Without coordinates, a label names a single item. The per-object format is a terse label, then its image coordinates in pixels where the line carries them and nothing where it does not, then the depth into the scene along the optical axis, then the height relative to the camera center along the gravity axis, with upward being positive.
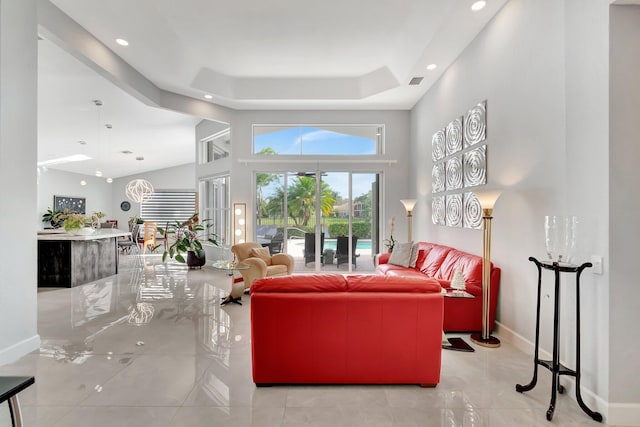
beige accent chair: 4.55 -0.82
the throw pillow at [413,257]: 4.74 -0.70
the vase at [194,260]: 7.02 -1.11
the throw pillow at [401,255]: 4.81 -0.68
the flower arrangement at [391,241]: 5.80 -0.55
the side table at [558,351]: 1.97 -0.94
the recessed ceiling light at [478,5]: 3.26 +2.29
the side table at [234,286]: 4.27 -1.10
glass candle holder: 2.06 -0.16
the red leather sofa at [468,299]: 3.28 -0.94
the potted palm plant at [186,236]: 5.52 -0.44
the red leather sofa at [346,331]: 2.21 -0.87
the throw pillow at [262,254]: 4.95 -0.69
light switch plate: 1.98 -0.33
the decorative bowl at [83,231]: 5.52 -0.36
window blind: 12.32 +0.27
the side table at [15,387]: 1.33 -0.78
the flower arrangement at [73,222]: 5.43 -0.17
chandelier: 7.71 +0.60
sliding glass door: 6.58 -0.13
